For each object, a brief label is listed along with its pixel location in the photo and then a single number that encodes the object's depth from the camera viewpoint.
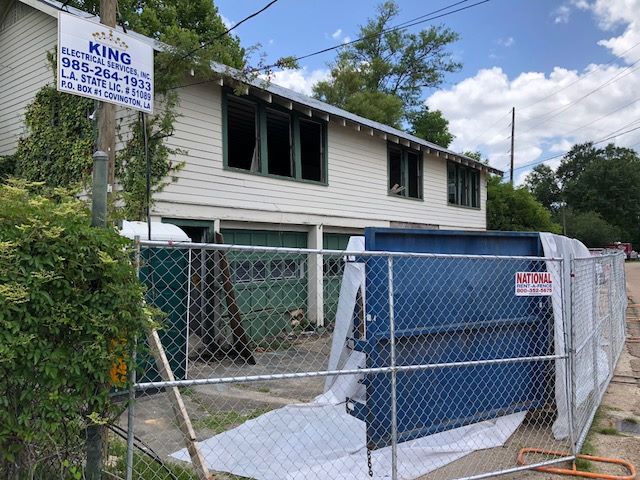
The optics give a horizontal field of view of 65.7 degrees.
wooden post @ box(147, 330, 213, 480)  3.09
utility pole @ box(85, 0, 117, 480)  2.46
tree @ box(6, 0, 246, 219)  8.07
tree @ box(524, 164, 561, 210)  87.06
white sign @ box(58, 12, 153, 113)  3.10
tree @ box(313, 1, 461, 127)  37.16
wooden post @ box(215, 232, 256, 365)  8.17
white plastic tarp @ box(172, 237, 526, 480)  4.02
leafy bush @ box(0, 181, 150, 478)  2.19
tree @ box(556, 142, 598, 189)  86.56
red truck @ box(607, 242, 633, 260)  59.42
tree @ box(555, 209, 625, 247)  62.69
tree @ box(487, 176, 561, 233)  24.33
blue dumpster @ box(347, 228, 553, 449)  4.27
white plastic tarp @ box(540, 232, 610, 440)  4.81
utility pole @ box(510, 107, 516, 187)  40.56
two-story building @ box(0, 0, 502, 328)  9.16
